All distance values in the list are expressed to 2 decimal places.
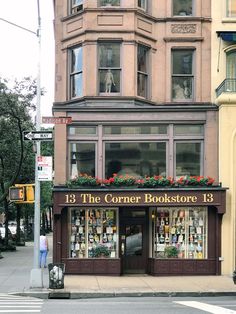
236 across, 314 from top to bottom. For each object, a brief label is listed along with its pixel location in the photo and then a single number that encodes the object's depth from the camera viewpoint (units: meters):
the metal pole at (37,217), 17.20
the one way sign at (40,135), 17.66
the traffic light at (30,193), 17.23
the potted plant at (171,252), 21.77
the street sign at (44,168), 17.72
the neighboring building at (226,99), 21.62
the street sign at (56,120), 17.62
